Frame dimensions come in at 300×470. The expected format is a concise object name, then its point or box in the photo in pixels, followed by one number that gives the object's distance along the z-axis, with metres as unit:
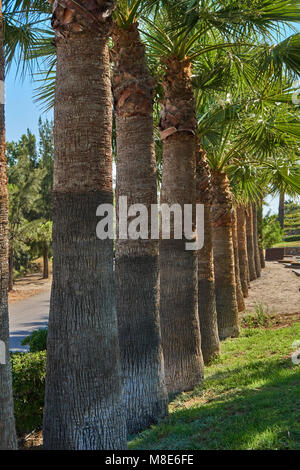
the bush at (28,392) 6.46
